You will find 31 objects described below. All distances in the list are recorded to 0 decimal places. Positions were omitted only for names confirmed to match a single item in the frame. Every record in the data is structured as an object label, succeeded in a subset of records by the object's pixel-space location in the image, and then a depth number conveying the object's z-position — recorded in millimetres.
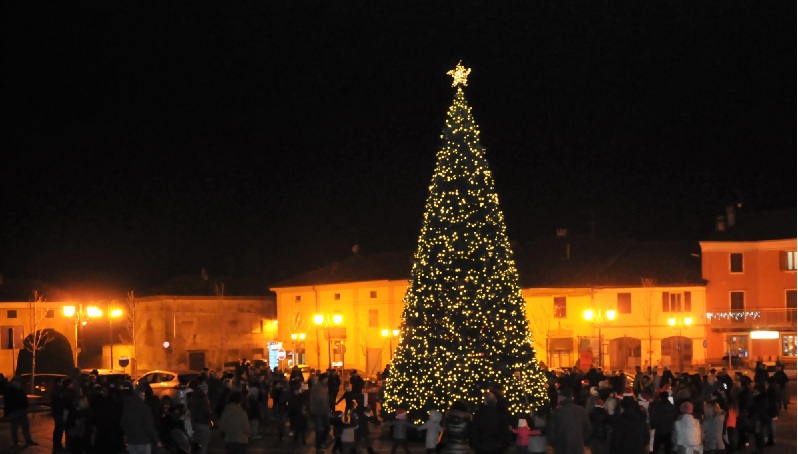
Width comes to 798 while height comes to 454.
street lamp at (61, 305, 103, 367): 48781
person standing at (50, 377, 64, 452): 24422
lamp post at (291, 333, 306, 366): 71481
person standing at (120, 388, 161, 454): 18000
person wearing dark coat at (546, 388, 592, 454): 16812
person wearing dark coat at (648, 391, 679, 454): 20844
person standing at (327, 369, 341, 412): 31033
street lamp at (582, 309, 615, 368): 60341
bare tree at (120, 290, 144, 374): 73312
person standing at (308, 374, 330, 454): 24484
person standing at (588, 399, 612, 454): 20156
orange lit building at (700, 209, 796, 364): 66250
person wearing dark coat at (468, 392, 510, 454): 17031
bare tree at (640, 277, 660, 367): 68062
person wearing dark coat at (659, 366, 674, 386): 32250
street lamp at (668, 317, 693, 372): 68125
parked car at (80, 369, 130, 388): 33731
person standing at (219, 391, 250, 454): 18141
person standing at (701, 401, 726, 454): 20656
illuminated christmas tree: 26797
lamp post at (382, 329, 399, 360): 63447
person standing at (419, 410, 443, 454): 20359
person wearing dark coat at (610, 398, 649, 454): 17234
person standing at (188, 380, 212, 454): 22359
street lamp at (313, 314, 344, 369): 62900
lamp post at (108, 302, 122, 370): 54469
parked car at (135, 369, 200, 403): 40388
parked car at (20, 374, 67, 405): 43703
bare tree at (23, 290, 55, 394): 58869
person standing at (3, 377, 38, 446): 25109
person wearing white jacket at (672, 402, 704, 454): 18531
